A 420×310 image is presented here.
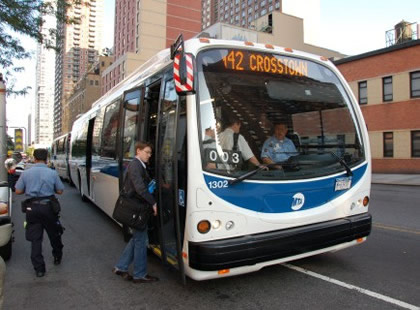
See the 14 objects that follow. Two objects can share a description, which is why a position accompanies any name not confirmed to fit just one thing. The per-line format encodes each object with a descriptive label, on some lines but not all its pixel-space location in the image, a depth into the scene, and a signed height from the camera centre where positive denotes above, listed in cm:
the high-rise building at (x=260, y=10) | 9700 +4400
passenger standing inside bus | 381 +12
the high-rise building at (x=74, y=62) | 14712 +4003
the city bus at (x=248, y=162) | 360 -9
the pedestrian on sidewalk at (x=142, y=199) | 412 -68
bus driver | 402 +7
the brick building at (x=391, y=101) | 2364 +378
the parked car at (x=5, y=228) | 502 -109
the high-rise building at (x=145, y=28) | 8006 +3044
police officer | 475 -70
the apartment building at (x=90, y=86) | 10394 +2001
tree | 908 +367
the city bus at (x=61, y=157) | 1900 -27
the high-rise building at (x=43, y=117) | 15012 +1659
